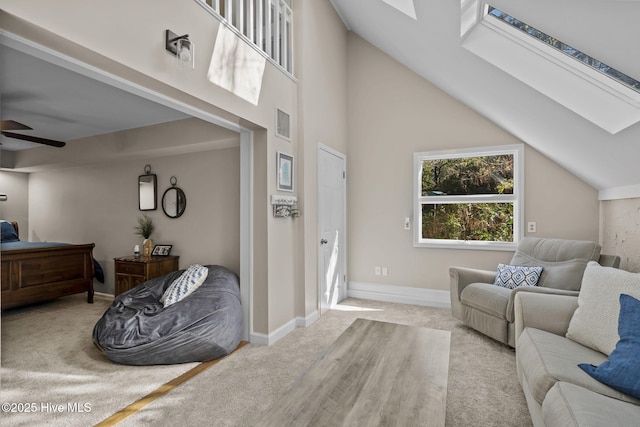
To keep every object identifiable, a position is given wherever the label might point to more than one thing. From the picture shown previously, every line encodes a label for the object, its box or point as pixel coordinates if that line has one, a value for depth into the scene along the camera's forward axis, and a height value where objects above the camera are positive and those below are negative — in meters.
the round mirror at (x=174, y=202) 4.18 +0.16
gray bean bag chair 2.53 -0.97
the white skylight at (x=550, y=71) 1.85 +0.95
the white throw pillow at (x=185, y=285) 3.02 -0.71
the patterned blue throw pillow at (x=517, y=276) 3.10 -0.63
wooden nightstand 3.88 -0.69
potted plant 4.21 -0.24
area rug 1.91 -1.23
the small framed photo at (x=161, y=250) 4.22 -0.49
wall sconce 1.96 +1.06
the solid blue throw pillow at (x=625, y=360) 1.33 -0.65
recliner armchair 2.78 -0.66
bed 3.82 -0.75
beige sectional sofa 1.23 -0.75
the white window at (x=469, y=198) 3.99 +0.21
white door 3.88 -0.17
